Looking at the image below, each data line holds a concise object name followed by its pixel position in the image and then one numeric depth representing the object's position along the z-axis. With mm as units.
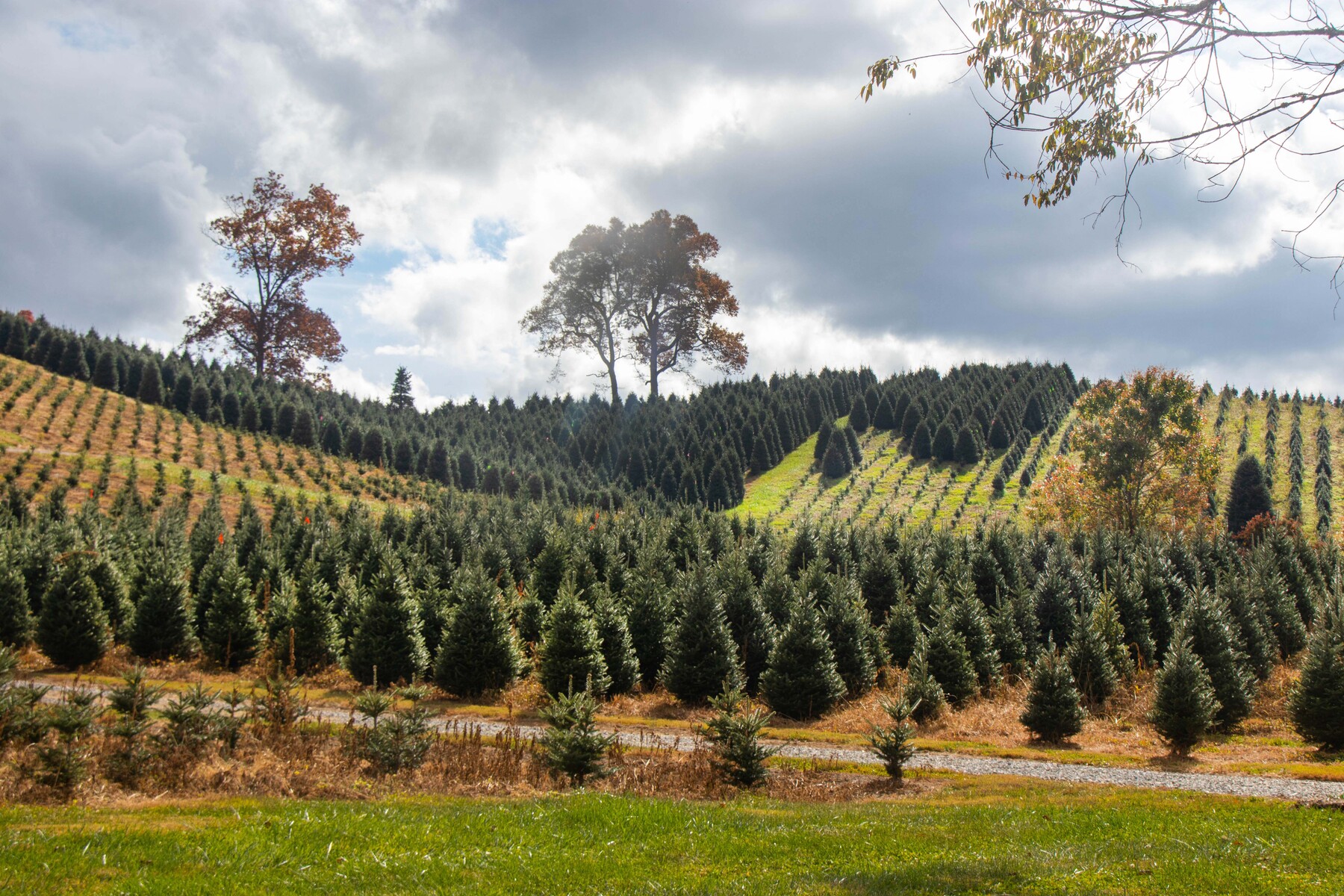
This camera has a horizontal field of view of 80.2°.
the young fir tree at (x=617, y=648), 20469
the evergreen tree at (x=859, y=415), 75938
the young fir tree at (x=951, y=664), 20672
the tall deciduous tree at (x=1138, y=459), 41969
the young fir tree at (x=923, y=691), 18062
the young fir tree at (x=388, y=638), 20469
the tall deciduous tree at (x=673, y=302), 67062
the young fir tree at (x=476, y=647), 19906
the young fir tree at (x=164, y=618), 22109
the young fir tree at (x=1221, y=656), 20109
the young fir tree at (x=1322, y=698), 16906
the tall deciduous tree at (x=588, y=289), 66875
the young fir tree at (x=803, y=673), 19375
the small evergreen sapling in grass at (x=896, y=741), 13656
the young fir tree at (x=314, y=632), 22359
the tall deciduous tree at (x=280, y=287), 60281
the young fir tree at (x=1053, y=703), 17719
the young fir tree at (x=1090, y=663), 21125
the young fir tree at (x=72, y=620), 20781
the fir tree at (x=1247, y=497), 53625
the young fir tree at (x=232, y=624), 21875
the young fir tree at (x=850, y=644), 21656
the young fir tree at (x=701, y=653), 19797
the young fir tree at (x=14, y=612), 21734
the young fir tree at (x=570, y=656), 18656
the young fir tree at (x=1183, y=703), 17297
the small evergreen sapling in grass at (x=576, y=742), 12023
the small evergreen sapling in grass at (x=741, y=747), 12594
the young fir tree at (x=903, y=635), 23391
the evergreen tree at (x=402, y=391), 81000
